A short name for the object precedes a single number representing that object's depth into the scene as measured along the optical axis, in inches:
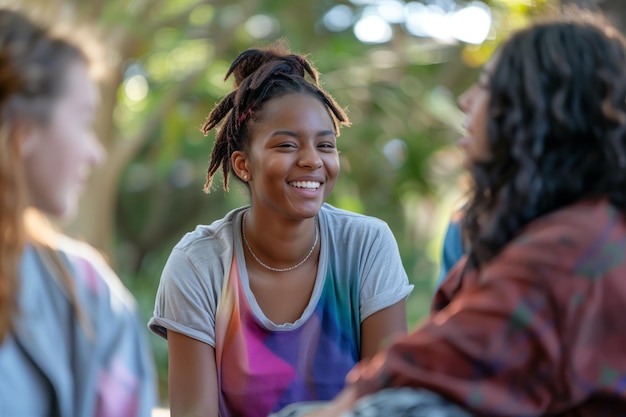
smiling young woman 99.9
